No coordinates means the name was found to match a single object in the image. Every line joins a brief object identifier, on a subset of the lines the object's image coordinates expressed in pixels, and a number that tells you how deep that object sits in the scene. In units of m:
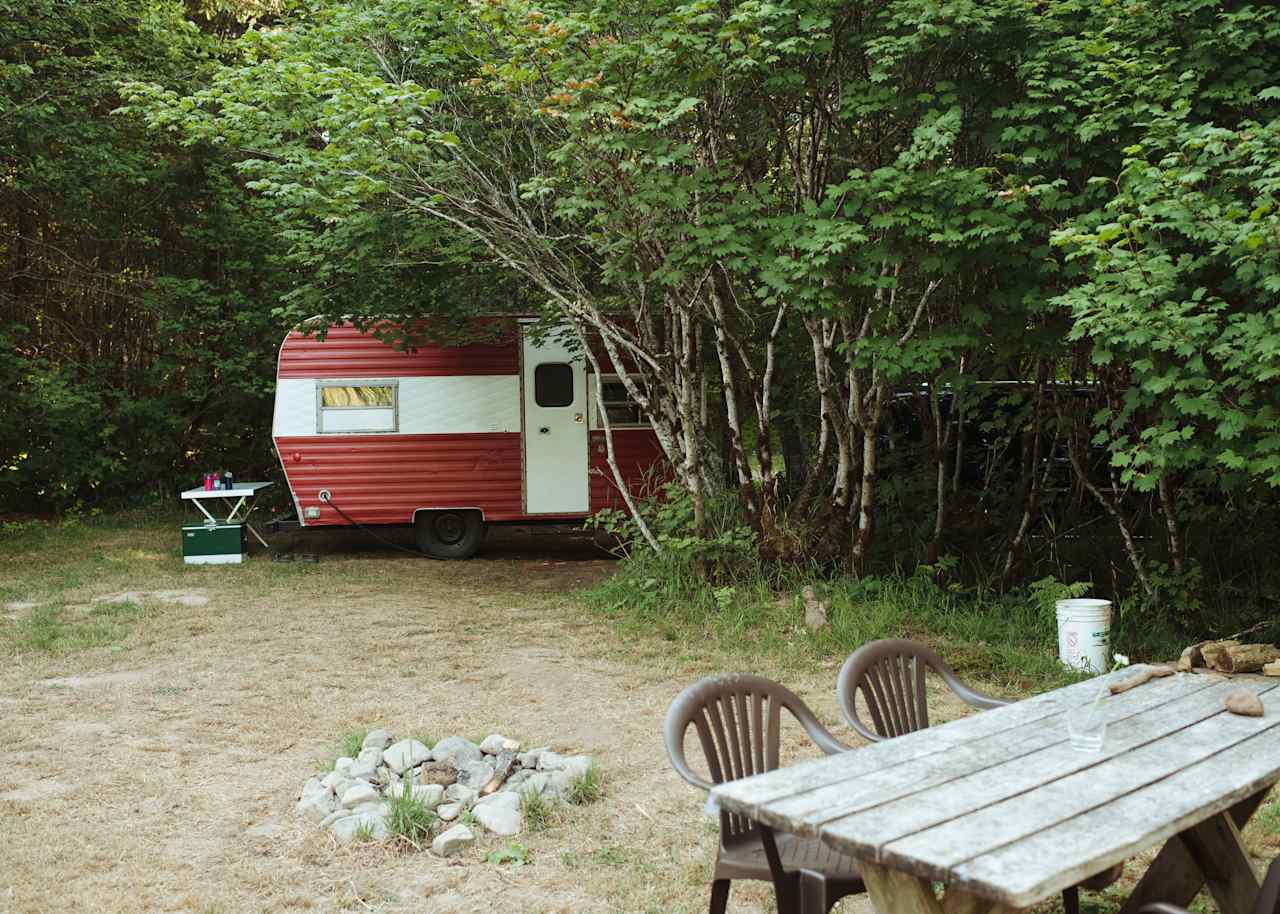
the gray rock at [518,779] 4.20
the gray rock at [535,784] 4.12
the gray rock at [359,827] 3.82
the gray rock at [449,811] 3.95
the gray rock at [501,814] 3.91
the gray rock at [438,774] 4.19
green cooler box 10.45
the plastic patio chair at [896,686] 3.20
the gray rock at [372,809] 3.93
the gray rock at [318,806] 4.05
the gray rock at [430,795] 3.97
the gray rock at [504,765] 4.25
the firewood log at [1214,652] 3.29
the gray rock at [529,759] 4.38
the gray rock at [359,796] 4.05
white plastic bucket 6.04
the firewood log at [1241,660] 3.25
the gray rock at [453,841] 3.73
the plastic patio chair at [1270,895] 2.12
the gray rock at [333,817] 3.97
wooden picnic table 1.88
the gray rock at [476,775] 4.20
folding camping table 10.48
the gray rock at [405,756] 4.27
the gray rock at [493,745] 4.44
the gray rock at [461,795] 4.07
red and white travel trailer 10.74
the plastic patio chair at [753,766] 2.52
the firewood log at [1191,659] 3.36
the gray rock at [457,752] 4.33
